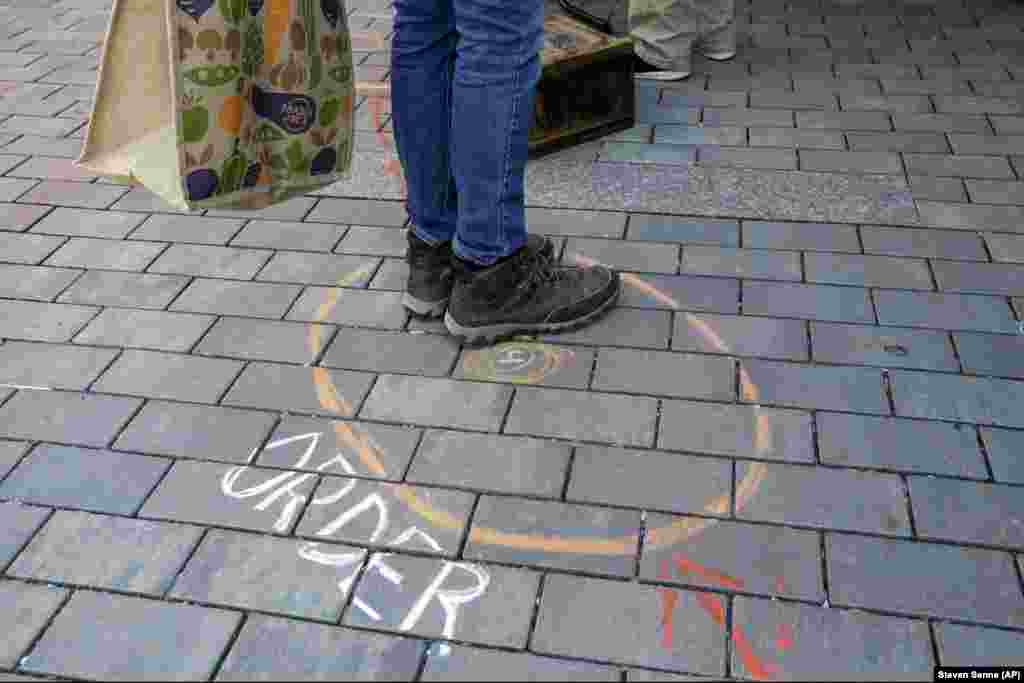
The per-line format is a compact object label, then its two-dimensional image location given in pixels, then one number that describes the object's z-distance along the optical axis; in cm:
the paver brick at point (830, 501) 205
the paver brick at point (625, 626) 178
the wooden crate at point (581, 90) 365
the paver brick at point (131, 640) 180
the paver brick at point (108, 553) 199
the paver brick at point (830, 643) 174
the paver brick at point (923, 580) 185
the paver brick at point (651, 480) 212
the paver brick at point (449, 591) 184
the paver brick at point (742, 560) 191
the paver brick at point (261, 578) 191
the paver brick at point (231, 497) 211
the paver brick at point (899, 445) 219
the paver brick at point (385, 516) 204
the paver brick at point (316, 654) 178
